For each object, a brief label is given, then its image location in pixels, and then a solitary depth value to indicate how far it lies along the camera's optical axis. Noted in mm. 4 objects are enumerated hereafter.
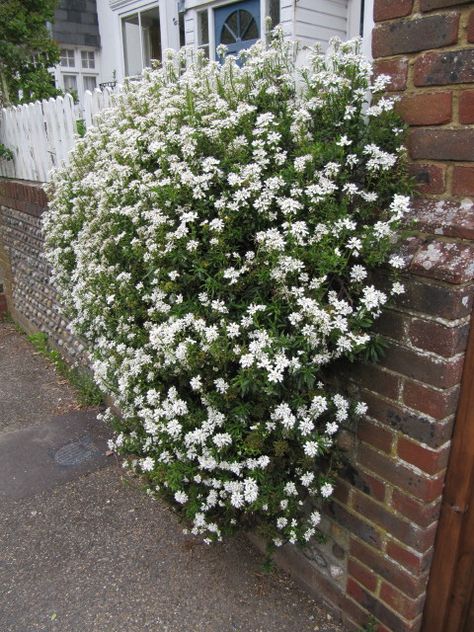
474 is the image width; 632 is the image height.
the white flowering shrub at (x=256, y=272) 1685
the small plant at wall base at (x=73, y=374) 4297
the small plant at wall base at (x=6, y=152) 5577
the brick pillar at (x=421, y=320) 1563
